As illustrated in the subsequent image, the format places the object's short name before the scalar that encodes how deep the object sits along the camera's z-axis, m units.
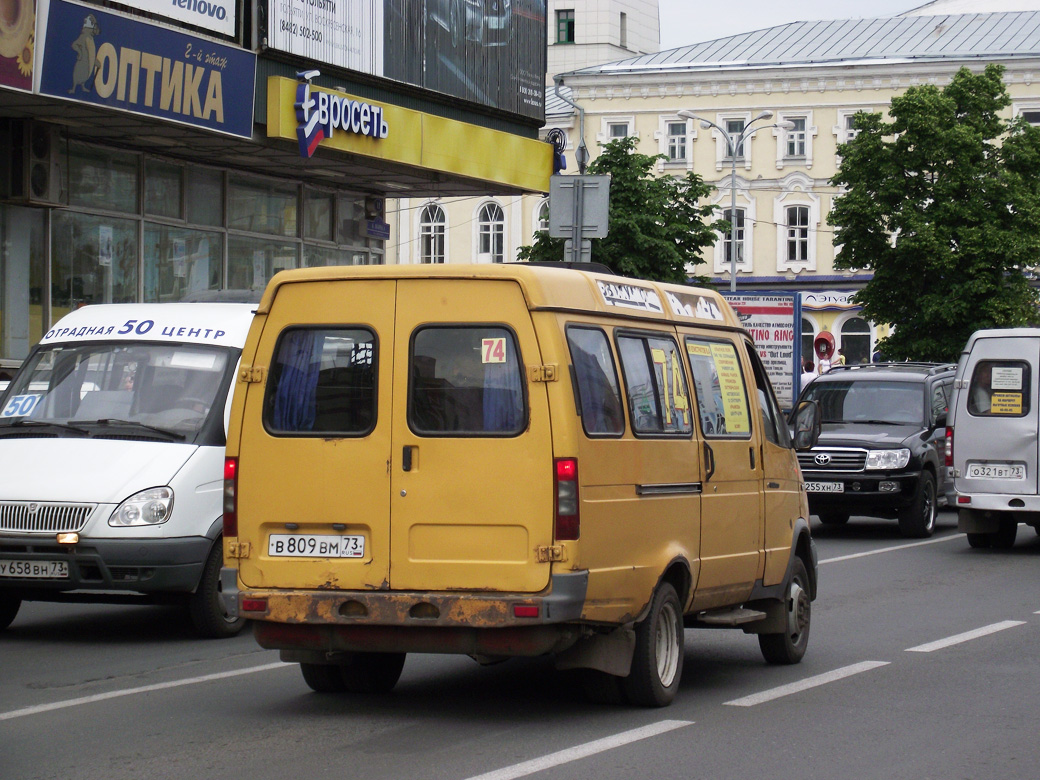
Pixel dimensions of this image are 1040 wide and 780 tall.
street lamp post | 48.22
